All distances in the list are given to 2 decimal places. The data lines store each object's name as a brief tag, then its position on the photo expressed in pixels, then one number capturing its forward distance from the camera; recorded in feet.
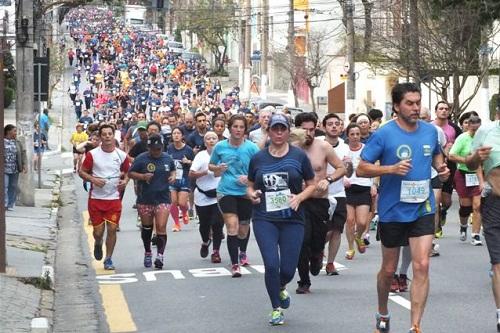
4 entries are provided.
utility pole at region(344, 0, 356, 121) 149.18
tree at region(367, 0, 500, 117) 113.80
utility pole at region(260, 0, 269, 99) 236.84
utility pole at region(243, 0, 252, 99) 251.41
